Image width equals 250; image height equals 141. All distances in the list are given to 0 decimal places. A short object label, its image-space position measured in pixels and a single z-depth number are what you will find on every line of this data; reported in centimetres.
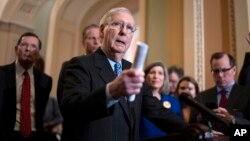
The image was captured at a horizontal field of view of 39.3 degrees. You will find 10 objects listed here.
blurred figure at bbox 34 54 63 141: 507
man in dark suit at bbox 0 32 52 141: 264
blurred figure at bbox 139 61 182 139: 285
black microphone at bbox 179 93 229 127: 127
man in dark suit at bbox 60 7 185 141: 129
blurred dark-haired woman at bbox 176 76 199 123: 319
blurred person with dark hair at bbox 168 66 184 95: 358
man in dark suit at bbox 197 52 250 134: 253
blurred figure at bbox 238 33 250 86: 280
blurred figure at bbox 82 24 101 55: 269
